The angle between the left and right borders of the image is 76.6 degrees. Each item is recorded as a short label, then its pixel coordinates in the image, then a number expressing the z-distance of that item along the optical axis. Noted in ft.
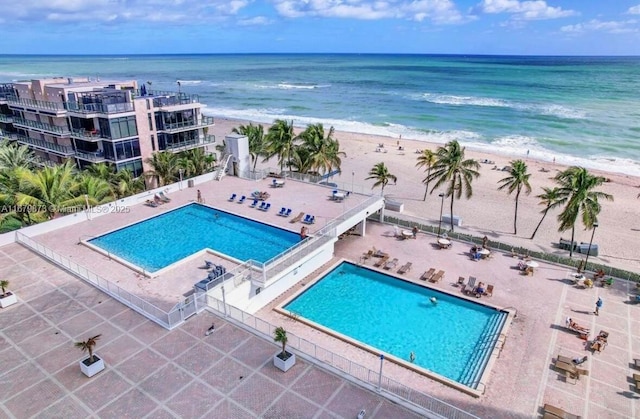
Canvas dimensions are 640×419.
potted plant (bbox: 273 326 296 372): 48.47
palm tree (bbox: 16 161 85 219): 85.97
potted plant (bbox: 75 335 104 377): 46.21
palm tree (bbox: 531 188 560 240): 98.83
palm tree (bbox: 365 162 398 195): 124.47
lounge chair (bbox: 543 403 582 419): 52.08
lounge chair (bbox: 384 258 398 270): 90.43
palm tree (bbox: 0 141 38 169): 111.04
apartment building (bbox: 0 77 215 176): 122.72
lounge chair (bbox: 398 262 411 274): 88.32
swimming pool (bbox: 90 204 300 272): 82.48
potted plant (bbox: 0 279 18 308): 59.38
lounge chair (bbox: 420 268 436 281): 85.99
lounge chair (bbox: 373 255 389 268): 90.99
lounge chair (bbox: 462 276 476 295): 81.41
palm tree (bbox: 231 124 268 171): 140.05
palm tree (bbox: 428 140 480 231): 107.14
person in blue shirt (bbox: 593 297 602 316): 74.18
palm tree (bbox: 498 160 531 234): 112.37
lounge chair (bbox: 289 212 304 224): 95.55
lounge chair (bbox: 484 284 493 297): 80.79
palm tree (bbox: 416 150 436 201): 132.67
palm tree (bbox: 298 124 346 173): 130.11
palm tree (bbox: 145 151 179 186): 121.29
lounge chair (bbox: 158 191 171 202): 107.83
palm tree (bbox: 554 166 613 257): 92.15
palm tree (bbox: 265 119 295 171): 133.69
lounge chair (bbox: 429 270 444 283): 85.30
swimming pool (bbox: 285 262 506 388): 64.90
